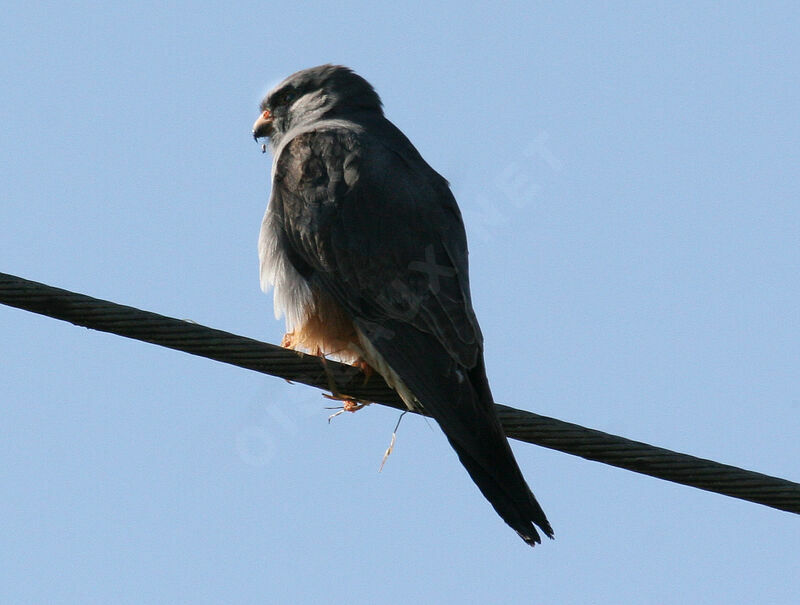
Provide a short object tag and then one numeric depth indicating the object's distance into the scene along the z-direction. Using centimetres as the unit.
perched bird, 868
